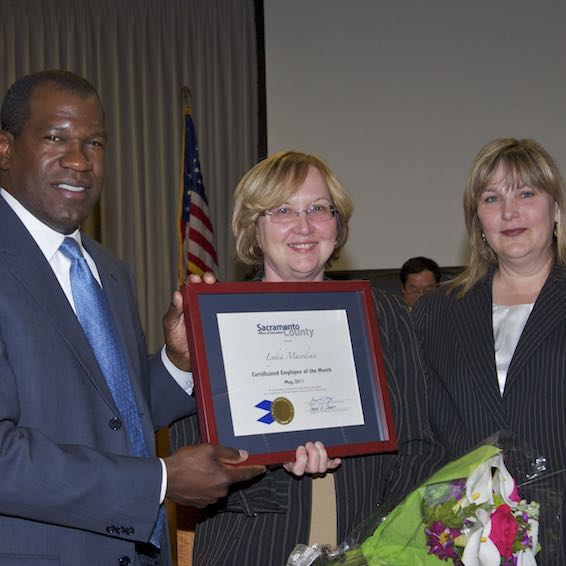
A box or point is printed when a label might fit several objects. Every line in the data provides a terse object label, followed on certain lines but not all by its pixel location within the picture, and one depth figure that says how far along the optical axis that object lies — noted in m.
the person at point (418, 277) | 6.63
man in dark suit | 1.99
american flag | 7.15
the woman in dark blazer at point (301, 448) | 2.42
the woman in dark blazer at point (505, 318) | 2.64
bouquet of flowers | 1.72
